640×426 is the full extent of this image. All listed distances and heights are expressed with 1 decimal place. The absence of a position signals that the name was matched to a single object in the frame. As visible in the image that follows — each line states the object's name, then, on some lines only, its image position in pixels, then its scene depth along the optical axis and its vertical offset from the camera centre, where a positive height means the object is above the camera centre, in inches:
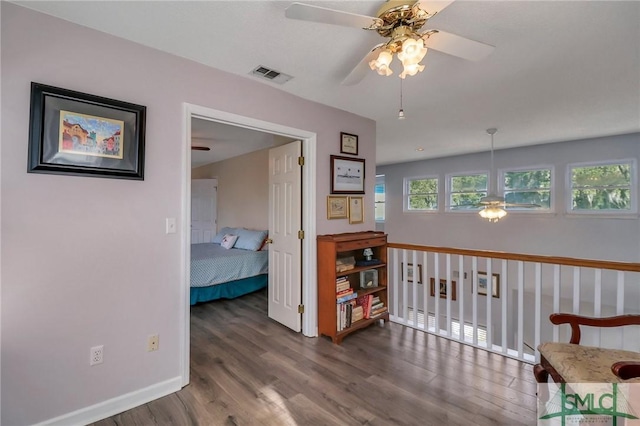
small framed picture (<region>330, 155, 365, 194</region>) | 121.7 +16.7
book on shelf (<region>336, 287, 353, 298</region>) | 111.1 -31.7
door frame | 82.6 +0.4
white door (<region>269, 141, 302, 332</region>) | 117.9 -9.7
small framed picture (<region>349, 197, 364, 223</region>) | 129.0 +1.1
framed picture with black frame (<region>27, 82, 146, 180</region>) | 61.9 +17.9
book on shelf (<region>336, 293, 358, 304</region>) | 110.1 -33.6
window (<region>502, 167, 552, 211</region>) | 197.5 +19.7
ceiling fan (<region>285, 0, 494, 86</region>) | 49.6 +34.8
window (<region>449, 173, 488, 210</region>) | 231.8 +20.3
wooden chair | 50.7 -30.9
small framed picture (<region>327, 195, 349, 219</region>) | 121.0 +2.3
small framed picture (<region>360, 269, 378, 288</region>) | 125.6 -29.3
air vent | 89.5 +44.5
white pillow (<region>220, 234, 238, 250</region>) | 190.1 -19.9
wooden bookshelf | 109.1 -25.2
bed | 153.3 -32.7
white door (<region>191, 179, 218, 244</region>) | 249.1 +1.3
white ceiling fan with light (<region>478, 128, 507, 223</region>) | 159.2 +4.4
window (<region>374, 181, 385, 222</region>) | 304.8 +12.6
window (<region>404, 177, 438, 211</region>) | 260.5 +17.9
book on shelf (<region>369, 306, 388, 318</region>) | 121.8 -43.3
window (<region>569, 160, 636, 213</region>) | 168.7 +16.4
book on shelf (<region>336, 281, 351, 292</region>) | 111.8 -29.4
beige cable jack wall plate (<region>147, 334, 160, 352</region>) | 77.0 -35.8
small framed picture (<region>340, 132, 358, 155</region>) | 124.9 +30.8
